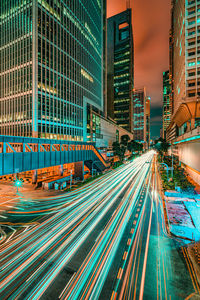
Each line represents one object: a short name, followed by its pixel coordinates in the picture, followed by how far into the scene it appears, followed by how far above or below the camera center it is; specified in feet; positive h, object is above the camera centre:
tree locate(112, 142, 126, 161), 247.50 -5.35
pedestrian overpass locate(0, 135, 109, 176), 53.93 -3.28
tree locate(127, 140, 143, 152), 367.29 +5.53
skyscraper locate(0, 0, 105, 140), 143.13 +94.16
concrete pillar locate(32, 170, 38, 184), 119.65 -24.50
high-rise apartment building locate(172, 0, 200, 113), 131.95 +99.57
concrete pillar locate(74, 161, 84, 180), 123.95 -19.79
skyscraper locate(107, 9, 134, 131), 471.21 +277.32
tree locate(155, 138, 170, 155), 265.38 +3.93
